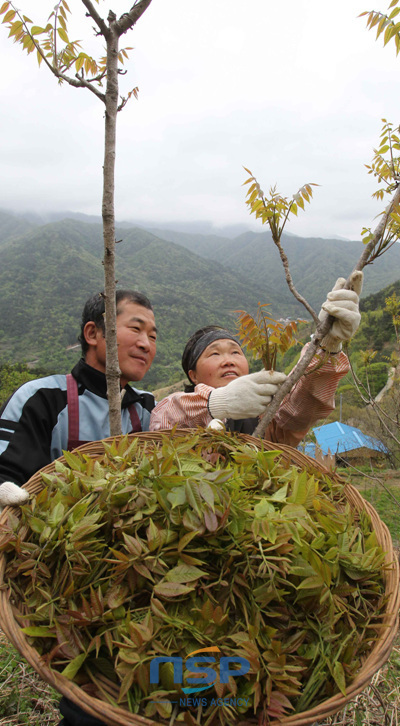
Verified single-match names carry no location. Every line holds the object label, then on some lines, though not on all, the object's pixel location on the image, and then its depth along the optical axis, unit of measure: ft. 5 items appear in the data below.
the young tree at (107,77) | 2.71
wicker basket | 1.82
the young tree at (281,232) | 2.73
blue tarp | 56.77
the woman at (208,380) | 3.30
